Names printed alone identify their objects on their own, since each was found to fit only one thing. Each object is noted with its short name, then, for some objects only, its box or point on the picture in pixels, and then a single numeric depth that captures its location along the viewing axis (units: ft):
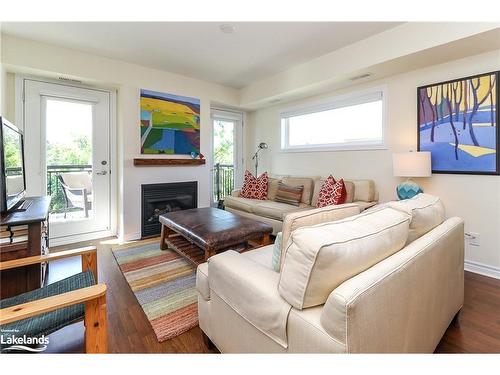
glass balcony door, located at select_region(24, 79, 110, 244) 10.37
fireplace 12.31
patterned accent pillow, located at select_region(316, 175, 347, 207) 10.36
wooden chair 3.10
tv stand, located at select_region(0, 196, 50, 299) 5.21
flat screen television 5.60
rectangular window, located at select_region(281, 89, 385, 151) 11.05
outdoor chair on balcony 11.20
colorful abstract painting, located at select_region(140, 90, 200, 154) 12.17
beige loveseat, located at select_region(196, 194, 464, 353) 2.76
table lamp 8.70
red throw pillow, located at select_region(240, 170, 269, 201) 13.38
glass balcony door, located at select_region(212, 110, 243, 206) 16.14
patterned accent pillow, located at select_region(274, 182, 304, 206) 11.98
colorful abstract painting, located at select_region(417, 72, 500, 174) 7.88
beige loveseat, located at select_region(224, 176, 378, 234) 10.65
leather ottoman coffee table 7.41
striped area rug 5.62
